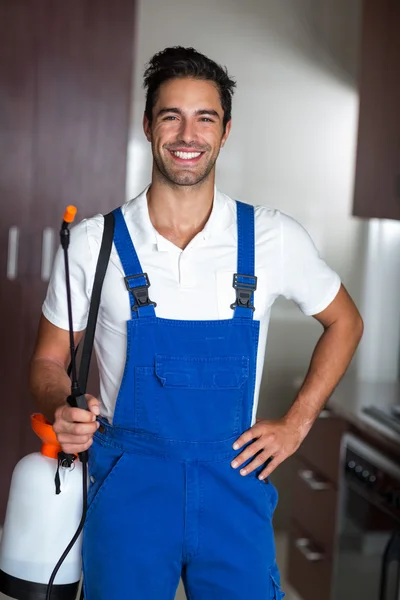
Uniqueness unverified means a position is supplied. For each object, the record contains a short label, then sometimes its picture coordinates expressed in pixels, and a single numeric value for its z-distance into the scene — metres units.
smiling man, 1.64
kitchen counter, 2.70
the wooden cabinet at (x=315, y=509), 3.08
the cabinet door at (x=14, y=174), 3.40
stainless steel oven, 2.63
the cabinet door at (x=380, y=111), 3.01
